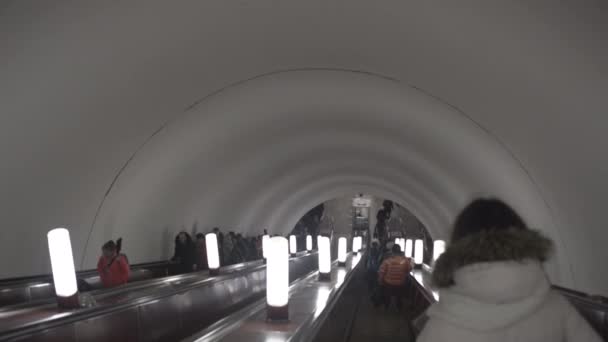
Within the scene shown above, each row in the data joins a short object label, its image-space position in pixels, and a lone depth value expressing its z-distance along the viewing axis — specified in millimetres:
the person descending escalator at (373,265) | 15798
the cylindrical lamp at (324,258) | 12055
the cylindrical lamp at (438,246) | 15420
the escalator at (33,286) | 7715
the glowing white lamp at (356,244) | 28234
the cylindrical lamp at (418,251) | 18312
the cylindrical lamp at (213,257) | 11203
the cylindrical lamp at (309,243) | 27656
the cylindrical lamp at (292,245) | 22484
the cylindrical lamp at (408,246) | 23797
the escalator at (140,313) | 5074
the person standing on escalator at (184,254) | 13438
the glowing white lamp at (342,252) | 17797
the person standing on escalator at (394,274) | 12152
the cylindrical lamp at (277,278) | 5996
